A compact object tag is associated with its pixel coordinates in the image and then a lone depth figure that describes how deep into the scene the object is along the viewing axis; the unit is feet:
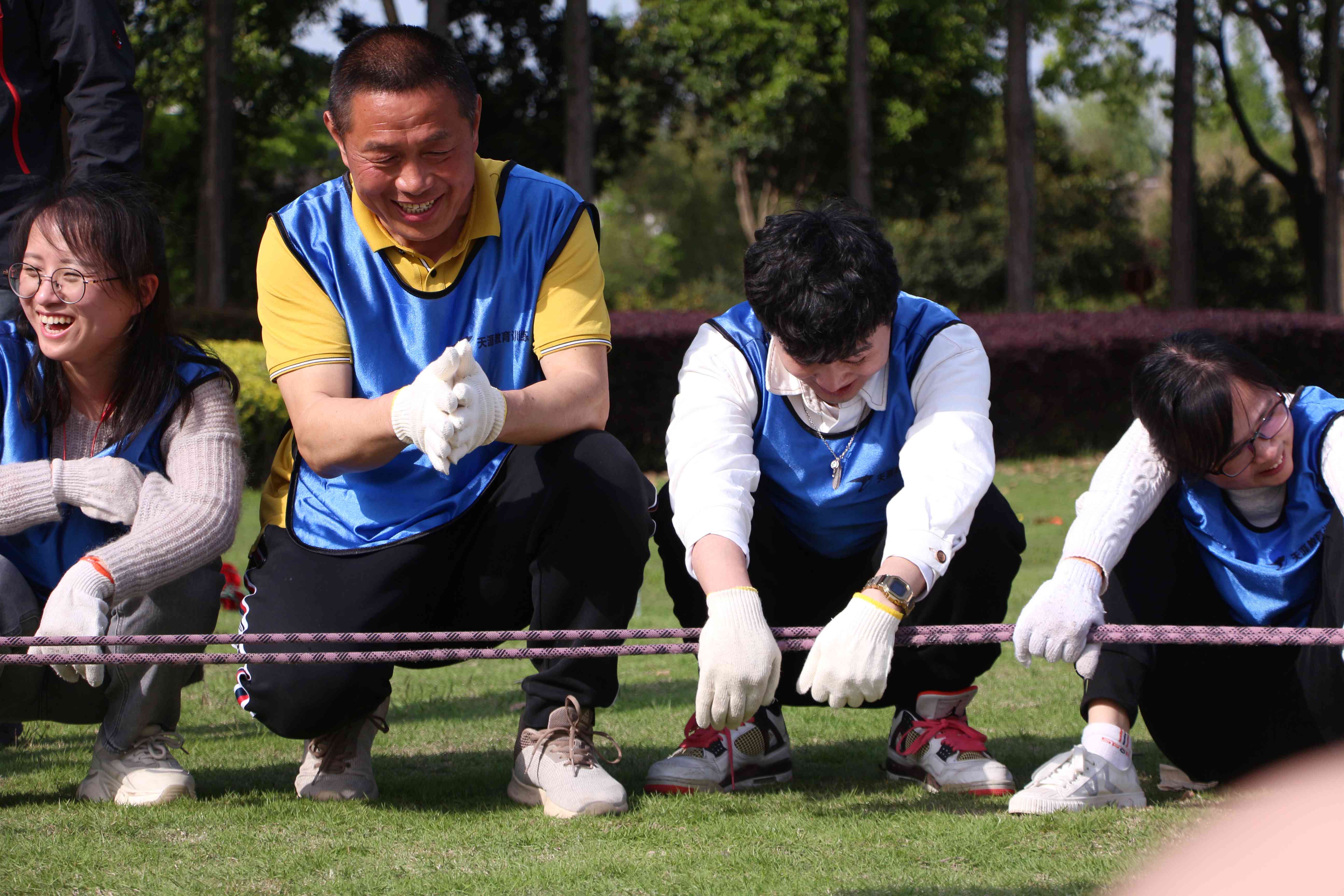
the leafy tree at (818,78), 75.61
